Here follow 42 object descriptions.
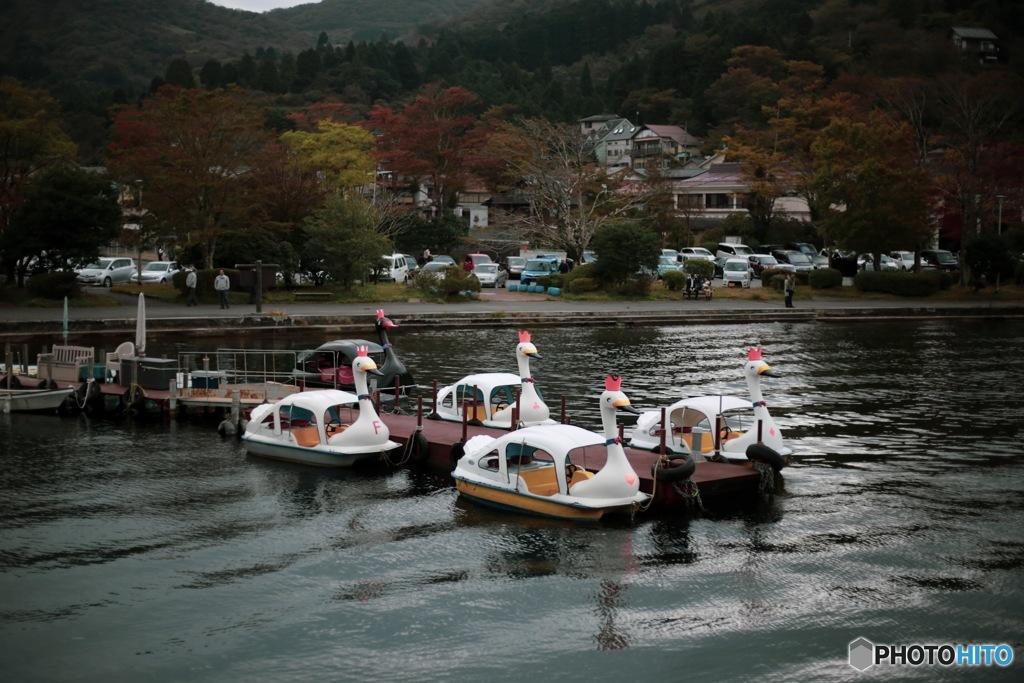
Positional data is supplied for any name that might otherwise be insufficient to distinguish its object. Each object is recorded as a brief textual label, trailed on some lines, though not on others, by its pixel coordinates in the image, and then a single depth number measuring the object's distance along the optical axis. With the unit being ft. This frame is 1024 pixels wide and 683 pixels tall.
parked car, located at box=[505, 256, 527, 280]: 192.76
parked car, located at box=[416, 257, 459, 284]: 161.54
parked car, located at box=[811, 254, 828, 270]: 210.18
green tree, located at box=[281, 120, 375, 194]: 209.56
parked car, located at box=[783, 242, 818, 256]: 227.20
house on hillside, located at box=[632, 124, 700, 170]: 339.77
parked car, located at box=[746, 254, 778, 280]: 198.29
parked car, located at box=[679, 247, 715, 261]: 208.74
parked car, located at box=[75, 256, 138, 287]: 168.14
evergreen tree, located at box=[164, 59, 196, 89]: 418.06
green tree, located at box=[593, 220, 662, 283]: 164.86
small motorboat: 86.79
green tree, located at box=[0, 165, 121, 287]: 138.10
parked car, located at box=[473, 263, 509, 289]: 185.47
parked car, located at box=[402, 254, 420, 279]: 185.66
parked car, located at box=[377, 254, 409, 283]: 177.53
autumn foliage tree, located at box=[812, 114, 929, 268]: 176.04
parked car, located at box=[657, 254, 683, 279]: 189.16
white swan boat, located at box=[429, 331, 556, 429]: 70.38
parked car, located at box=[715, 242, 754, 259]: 215.72
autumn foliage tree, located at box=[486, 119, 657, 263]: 189.88
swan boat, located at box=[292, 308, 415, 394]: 88.43
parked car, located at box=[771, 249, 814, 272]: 205.16
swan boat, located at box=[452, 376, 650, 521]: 55.47
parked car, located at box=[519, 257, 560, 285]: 182.01
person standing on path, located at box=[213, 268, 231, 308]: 139.64
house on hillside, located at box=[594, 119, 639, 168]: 363.52
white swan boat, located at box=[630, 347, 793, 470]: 64.39
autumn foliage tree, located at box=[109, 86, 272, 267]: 149.89
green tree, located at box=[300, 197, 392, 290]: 154.10
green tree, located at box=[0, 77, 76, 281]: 147.74
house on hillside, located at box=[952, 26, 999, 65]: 367.04
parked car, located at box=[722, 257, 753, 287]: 186.50
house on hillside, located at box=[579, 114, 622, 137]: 399.24
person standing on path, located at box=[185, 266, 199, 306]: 142.72
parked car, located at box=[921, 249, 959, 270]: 211.82
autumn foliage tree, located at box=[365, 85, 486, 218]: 229.04
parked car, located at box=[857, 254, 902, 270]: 201.98
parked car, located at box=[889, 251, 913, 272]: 212.64
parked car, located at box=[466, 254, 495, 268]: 198.03
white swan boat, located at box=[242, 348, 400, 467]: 67.77
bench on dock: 90.99
